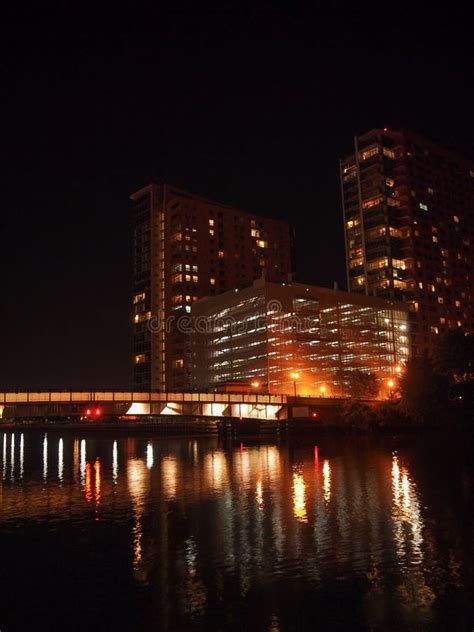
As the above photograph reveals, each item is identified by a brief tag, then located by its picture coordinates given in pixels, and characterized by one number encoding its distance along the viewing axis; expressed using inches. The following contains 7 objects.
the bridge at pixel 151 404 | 3412.9
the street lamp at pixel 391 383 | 7084.6
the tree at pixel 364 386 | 5541.3
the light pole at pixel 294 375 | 6580.2
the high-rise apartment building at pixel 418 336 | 7701.8
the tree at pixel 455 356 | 4375.0
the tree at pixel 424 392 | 4429.1
